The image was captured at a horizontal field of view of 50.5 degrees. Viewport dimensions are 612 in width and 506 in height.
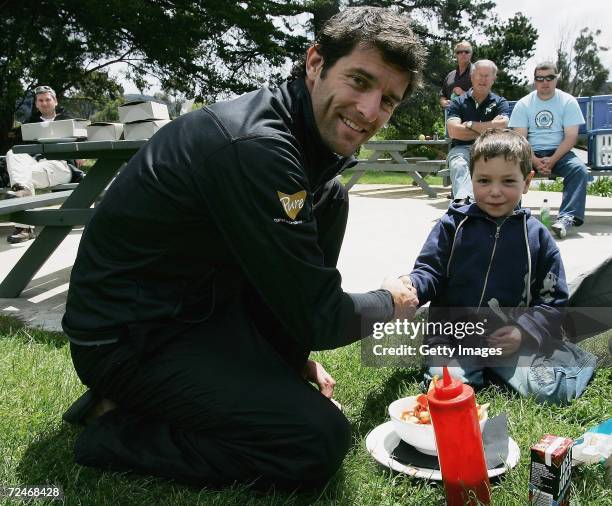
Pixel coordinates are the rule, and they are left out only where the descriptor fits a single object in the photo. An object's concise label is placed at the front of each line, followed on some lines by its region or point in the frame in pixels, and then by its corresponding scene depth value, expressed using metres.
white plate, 1.79
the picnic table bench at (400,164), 8.88
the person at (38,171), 5.97
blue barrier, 7.23
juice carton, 1.47
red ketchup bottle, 1.53
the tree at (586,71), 40.15
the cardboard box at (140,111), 4.32
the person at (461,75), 8.72
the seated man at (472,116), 5.77
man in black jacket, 1.73
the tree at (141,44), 15.96
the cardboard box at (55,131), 4.46
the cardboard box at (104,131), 4.36
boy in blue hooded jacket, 2.45
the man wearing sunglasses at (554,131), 5.60
